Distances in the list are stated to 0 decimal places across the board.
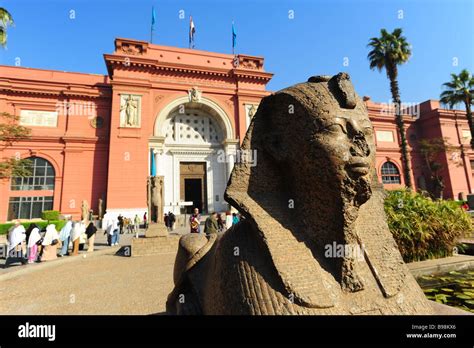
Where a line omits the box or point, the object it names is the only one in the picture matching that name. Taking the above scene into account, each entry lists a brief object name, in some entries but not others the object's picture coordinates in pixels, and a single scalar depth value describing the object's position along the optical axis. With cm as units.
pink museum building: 1800
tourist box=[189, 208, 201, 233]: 935
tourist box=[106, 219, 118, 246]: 1098
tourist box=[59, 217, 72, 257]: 877
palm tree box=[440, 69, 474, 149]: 2053
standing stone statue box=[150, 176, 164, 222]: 1030
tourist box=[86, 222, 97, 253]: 955
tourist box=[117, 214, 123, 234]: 1465
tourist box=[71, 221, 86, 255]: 903
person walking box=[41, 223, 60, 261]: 789
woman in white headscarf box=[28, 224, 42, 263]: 757
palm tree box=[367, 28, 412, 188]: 1862
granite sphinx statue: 131
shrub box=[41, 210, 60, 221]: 1634
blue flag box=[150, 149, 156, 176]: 1596
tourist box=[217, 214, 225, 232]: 1223
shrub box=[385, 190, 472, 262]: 496
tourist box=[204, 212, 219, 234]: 805
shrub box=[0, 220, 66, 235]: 1427
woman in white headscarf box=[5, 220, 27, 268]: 741
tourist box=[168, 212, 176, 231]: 1471
